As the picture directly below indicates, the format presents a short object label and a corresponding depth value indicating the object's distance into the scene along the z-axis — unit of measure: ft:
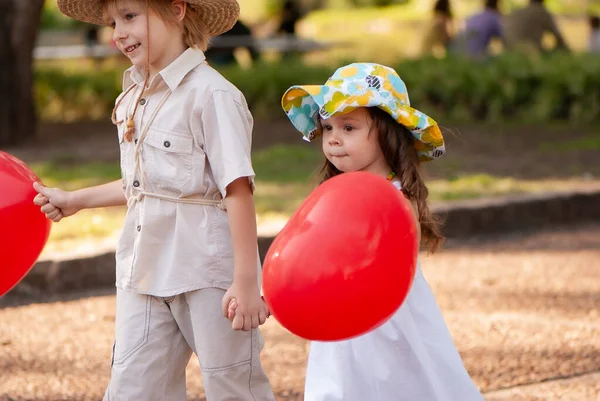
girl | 19.82
